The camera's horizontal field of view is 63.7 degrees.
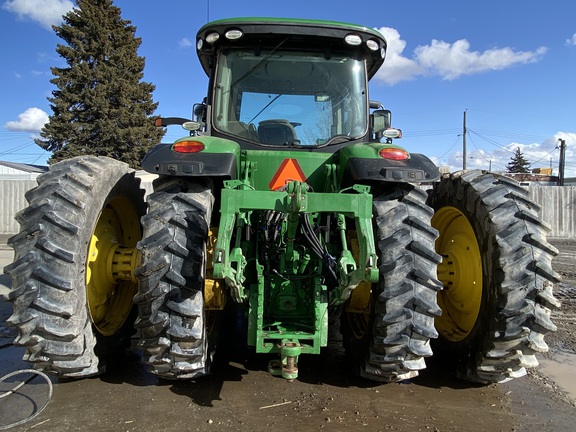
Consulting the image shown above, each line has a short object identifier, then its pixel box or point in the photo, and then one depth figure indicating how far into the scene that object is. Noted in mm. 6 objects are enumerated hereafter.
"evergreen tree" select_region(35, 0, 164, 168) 25938
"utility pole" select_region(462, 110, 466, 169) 33438
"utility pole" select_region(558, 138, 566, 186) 31209
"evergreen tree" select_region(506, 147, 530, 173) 62938
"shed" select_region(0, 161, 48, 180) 36441
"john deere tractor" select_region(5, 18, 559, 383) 2881
